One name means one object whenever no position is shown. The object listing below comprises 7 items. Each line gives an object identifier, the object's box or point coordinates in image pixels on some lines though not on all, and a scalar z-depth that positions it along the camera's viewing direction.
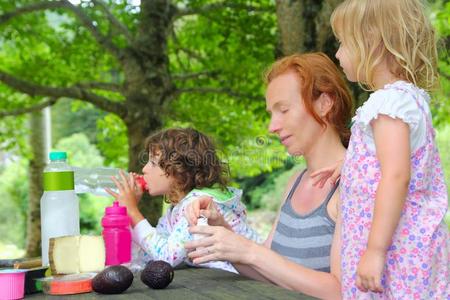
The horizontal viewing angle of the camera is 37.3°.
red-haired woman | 1.81
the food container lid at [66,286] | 1.49
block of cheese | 1.59
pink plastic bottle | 1.84
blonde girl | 1.50
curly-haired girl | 2.20
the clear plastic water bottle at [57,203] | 1.77
